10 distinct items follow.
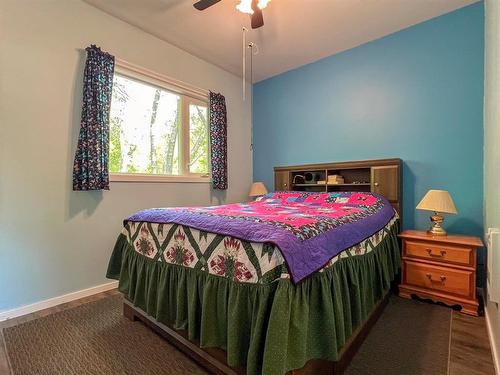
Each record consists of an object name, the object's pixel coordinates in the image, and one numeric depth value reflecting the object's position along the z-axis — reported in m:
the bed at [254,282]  1.02
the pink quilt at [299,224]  1.11
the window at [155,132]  2.82
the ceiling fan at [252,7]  2.05
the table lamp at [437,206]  2.27
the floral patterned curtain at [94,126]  2.35
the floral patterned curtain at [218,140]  3.60
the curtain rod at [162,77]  2.72
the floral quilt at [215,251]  1.08
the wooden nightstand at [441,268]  2.06
